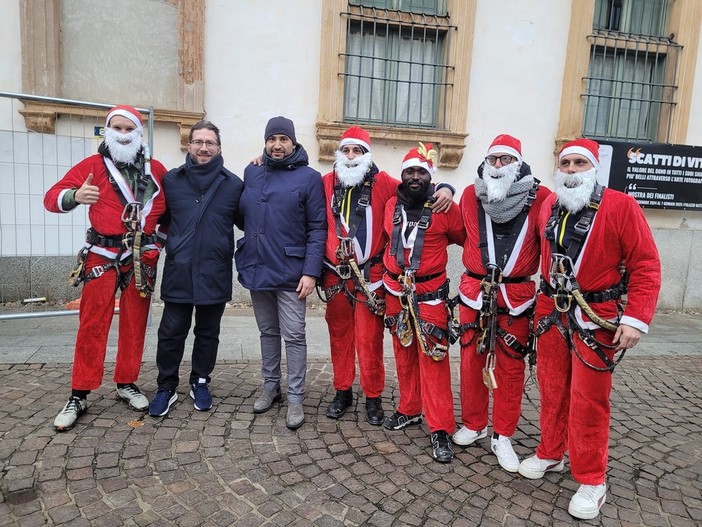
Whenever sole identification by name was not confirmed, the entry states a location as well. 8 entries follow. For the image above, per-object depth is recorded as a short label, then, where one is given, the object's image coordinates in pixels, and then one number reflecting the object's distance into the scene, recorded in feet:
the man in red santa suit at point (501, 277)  10.10
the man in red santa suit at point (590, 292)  8.56
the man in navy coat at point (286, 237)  11.66
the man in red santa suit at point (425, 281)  10.78
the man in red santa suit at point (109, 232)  11.50
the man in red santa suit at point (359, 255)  11.74
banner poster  25.08
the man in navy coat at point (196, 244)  11.76
